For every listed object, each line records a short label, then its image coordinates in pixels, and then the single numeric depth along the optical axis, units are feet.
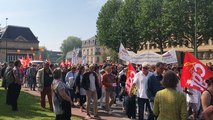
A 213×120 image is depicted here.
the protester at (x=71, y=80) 27.12
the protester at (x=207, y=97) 9.11
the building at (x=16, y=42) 177.65
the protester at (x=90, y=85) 21.27
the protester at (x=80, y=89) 24.26
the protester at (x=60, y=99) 13.92
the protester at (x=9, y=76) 22.13
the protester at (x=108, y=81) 24.30
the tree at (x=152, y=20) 84.11
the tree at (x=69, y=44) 274.84
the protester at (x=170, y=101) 9.67
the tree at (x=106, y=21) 102.11
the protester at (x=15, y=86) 21.92
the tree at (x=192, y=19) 71.53
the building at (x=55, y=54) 281.28
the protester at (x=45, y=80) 23.50
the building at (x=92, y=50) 209.66
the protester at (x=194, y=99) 18.81
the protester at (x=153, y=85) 16.15
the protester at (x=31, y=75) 43.00
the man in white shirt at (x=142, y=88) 18.31
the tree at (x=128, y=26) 93.53
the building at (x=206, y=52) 114.99
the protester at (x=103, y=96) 26.02
